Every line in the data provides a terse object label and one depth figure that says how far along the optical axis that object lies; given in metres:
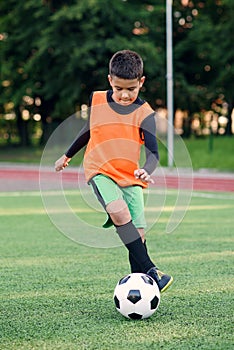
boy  4.77
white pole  26.00
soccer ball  4.54
